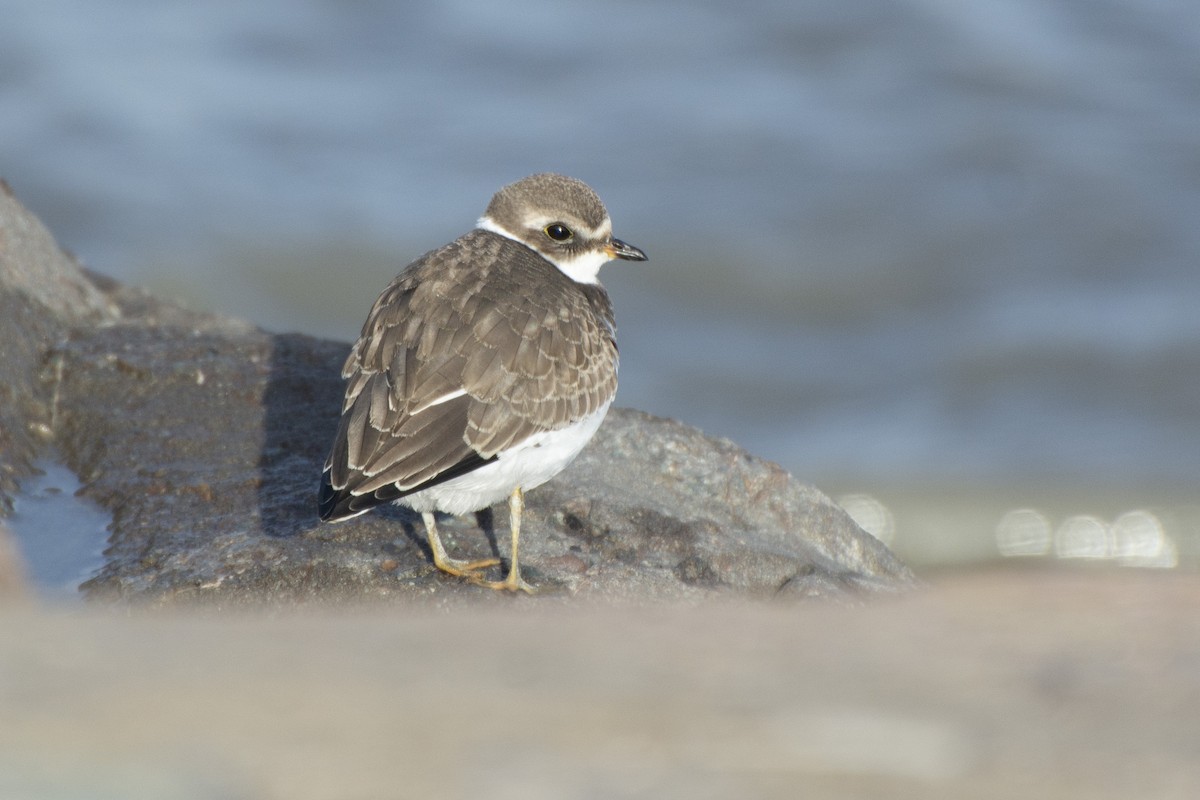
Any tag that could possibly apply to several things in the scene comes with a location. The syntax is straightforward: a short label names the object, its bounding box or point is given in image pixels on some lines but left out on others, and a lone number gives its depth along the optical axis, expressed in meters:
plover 10.68
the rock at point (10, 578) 8.26
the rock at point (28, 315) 12.63
